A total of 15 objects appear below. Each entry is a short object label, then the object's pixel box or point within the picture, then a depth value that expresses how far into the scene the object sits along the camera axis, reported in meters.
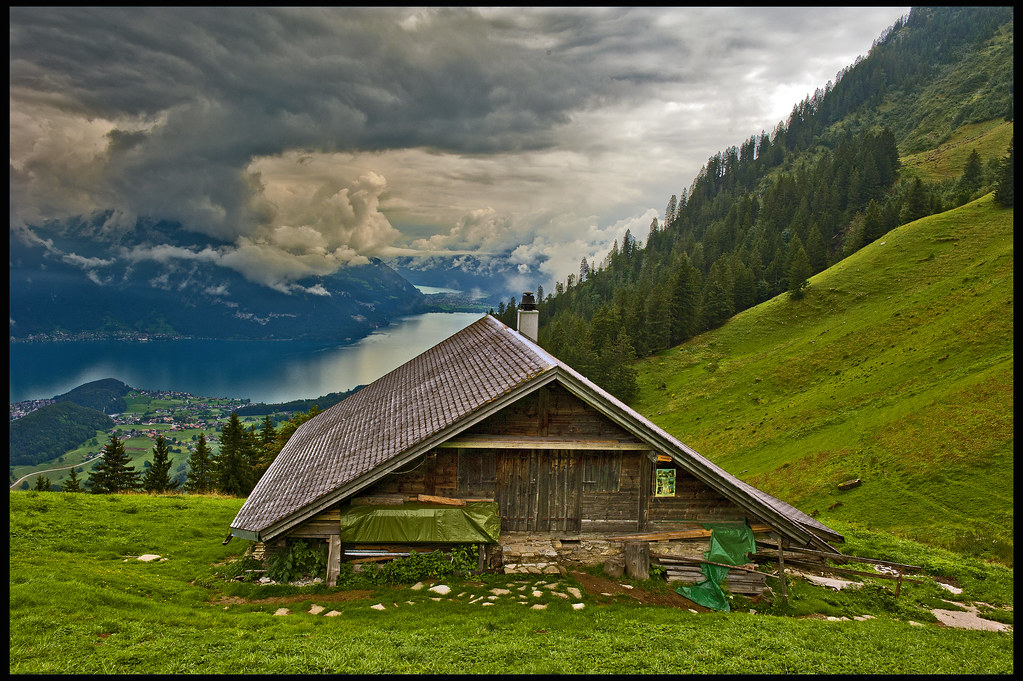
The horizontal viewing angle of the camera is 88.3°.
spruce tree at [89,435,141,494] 45.09
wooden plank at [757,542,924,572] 12.87
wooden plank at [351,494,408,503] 12.97
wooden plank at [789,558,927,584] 13.24
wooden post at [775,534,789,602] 12.91
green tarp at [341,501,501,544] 12.66
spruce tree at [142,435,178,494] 44.66
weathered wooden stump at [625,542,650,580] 13.38
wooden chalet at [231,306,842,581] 13.02
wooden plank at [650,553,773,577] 13.49
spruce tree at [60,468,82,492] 45.69
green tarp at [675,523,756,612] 13.01
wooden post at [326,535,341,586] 12.44
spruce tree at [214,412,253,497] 46.75
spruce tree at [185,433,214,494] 48.00
